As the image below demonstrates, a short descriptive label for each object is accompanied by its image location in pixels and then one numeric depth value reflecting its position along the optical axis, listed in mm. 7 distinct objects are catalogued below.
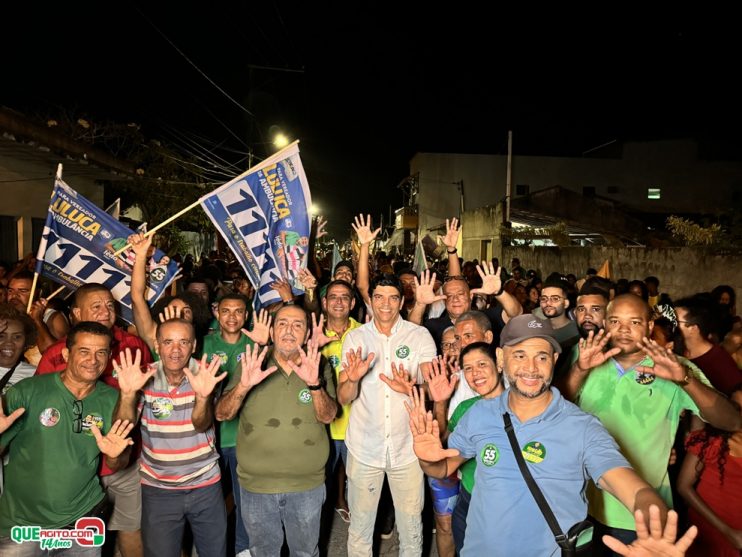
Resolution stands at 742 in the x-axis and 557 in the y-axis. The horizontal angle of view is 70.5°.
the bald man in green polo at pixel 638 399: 3176
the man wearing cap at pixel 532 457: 2439
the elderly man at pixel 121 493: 3863
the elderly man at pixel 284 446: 3566
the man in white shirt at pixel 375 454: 3850
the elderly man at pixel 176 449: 3475
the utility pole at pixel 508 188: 21234
